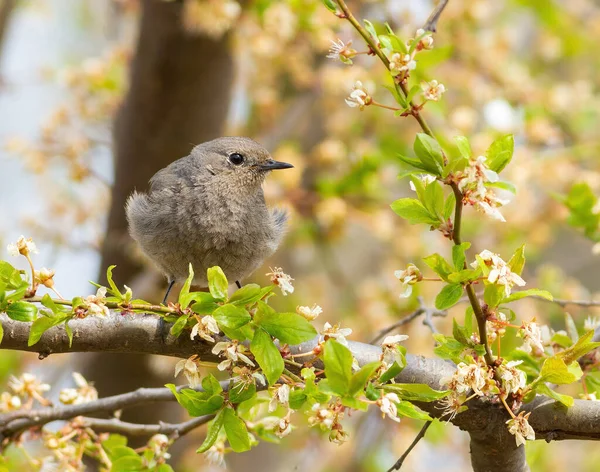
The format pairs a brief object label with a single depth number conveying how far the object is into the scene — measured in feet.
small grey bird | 23.45
